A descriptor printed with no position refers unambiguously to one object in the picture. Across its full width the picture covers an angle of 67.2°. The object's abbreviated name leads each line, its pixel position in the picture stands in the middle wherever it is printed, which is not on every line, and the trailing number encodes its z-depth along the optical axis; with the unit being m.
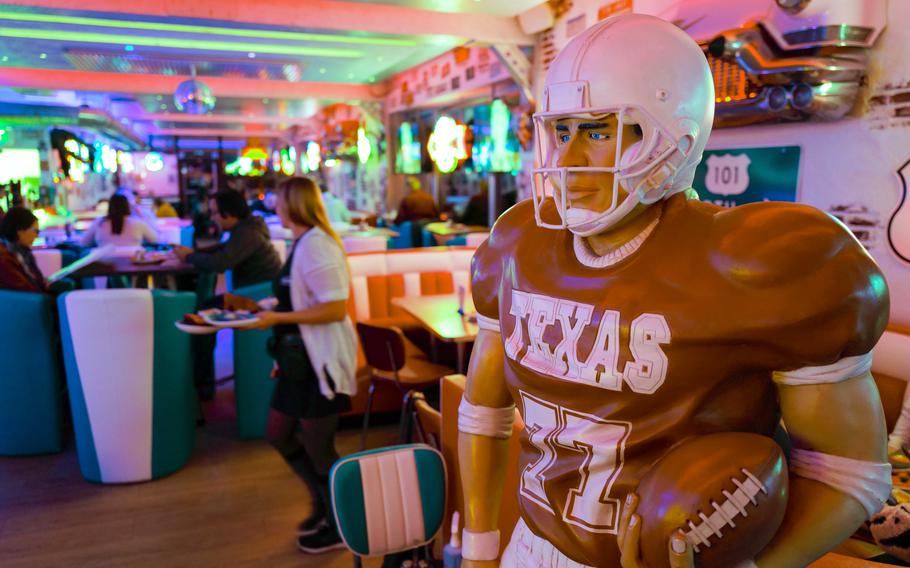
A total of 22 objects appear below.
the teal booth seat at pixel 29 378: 3.73
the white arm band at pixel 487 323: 1.21
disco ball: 6.62
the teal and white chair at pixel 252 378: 3.96
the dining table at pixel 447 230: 7.95
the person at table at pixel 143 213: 8.25
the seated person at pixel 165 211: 12.96
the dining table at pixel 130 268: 4.64
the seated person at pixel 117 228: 6.52
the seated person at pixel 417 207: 9.20
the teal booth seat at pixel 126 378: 3.36
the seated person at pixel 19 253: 3.83
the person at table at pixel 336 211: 10.62
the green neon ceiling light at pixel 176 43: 6.77
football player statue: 0.84
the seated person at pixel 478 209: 8.65
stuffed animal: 1.61
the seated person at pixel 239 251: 4.31
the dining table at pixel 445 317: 3.38
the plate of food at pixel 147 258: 5.01
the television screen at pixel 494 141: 7.09
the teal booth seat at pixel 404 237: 8.95
